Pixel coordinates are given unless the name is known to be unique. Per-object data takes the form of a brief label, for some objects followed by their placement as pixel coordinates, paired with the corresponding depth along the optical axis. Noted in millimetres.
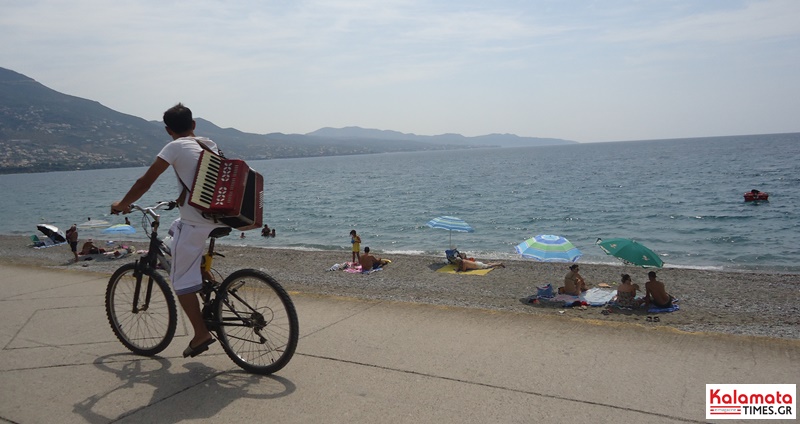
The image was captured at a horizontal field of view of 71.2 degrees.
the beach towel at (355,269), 15989
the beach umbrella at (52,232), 25422
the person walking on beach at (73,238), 20016
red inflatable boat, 37906
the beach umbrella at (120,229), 20231
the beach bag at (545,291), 11508
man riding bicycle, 3793
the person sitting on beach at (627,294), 10758
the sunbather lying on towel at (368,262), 16016
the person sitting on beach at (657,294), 10461
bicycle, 4012
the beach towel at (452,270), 15422
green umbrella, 11875
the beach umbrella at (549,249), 13359
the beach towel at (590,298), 11005
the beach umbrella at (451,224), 17797
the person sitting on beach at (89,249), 20594
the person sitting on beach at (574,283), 11633
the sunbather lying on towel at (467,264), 15717
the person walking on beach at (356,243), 17344
